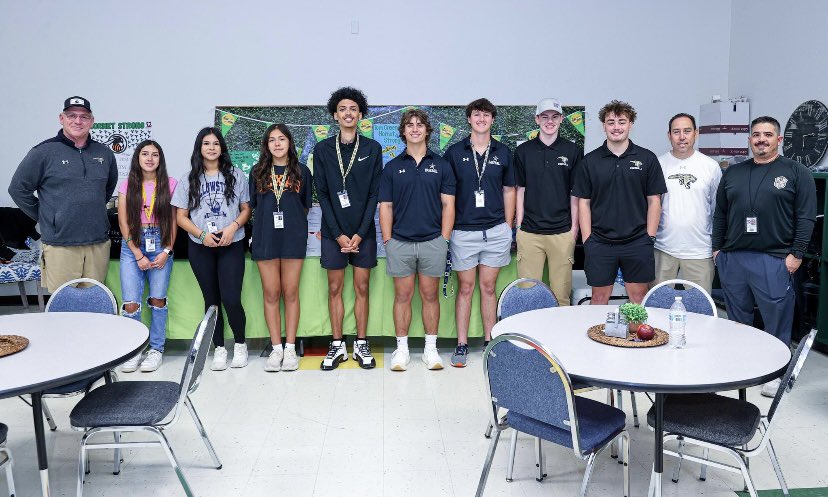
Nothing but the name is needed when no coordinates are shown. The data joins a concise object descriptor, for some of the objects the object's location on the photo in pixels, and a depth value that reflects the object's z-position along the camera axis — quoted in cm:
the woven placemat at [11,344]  241
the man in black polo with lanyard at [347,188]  426
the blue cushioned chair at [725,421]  221
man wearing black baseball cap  405
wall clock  501
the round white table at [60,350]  217
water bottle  245
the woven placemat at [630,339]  245
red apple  250
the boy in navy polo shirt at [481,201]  426
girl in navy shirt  421
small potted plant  257
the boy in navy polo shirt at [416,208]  416
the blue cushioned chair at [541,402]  212
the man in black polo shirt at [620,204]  391
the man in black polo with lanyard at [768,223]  374
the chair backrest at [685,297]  313
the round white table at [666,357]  208
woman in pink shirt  421
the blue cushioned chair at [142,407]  248
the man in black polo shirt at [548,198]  421
